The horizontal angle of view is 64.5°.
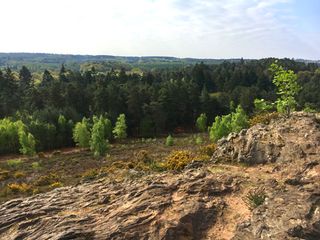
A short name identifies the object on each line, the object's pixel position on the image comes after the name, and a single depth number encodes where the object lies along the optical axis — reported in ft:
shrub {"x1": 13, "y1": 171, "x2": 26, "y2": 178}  82.61
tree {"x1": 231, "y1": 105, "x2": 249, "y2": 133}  102.25
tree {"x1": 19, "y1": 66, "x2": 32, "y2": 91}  229.08
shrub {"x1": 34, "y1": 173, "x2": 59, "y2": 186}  68.72
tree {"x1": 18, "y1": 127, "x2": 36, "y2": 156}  115.38
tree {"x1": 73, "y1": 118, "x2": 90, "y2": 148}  122.22
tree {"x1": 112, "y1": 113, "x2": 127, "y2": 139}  137.50
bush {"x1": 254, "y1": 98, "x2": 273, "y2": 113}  53.29
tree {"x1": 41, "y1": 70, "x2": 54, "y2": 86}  234.38
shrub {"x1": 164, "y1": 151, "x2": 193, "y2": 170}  47.01
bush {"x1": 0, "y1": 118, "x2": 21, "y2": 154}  124.13
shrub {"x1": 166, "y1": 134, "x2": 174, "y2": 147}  117.89
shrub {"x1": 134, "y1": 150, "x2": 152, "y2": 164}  72.15
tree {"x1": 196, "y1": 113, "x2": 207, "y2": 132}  157.33
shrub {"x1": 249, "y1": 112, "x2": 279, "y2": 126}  55.41
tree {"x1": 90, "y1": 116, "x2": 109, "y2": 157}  106.30
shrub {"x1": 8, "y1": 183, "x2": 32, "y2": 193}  63.12
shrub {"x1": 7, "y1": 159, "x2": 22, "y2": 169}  100.09
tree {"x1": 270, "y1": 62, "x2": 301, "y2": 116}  52.19
